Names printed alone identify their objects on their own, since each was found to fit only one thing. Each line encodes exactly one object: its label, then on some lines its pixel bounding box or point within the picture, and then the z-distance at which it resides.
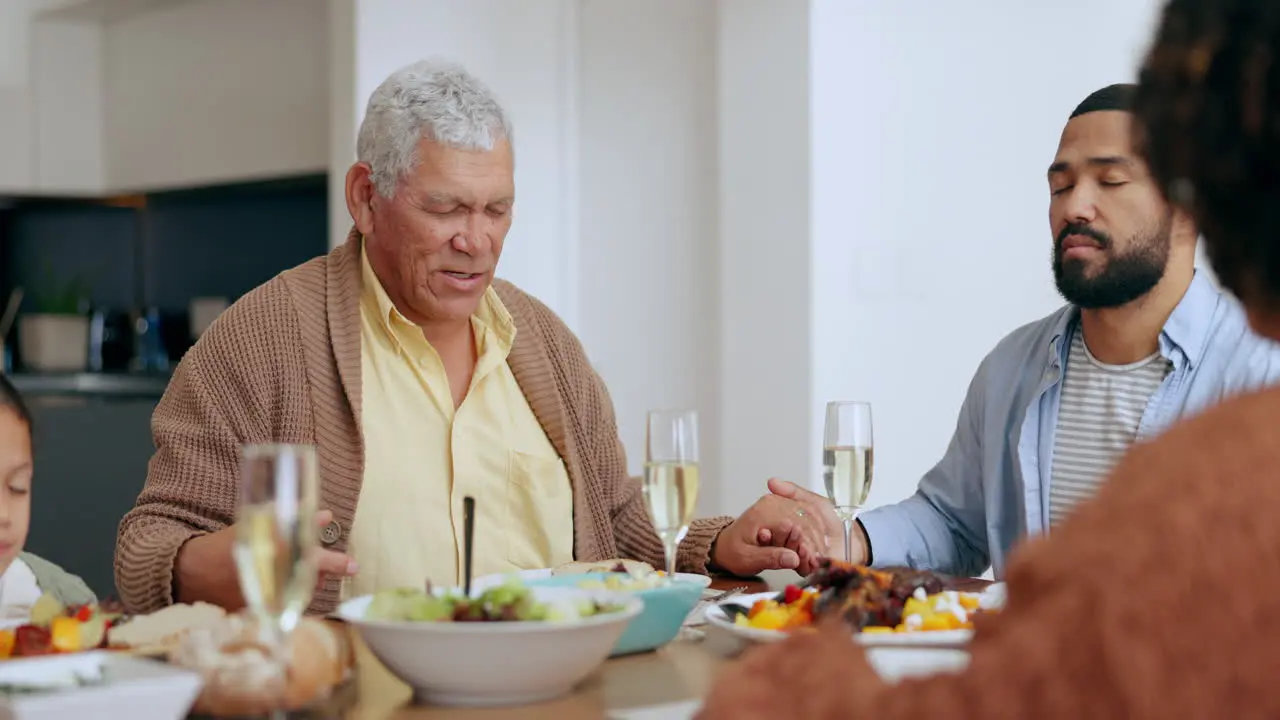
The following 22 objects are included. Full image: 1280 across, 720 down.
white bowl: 1.26
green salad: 1.32
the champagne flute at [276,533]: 1.08
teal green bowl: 1.50
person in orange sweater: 0.80
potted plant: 6.47
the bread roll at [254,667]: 1.20
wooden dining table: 1.29
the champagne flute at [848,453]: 1.83
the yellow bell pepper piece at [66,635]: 1.39
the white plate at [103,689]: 1.09
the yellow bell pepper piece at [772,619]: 1.53
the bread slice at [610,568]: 1.66
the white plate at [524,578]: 1.60
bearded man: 2.25
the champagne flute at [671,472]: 1.60
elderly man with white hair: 2.10
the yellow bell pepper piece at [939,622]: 1.50
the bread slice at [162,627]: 1.42
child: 1.83
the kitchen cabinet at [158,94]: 5.82
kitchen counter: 5.87
